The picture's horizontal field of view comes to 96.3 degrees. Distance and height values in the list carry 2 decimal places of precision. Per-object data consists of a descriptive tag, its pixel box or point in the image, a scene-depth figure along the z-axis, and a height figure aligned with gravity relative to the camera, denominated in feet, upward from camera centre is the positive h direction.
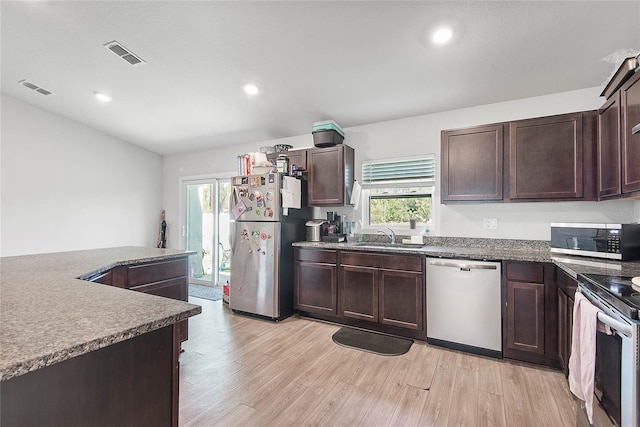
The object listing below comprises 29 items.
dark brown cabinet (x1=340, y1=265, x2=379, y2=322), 9.86 -2.71
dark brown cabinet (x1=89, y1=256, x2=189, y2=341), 6.71 -1.61
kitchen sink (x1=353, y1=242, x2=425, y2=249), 10.34 -1.09
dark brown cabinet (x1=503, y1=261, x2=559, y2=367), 7.41 -2.58
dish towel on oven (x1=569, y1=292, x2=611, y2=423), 4.45 -2.21
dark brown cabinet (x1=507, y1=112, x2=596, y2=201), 8.02 +1.71
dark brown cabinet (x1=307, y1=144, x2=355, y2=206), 11.63 +1.71
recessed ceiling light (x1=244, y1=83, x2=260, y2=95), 10.46 +4.71
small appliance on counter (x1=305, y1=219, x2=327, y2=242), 12.26 -0.62
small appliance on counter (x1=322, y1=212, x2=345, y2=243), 11.86 -0.57
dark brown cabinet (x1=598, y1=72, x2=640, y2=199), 6.09 +1.71
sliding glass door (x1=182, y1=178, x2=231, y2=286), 16.98 -0.76
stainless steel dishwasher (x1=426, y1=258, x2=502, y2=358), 8.07 -2.62
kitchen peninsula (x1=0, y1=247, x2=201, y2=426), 2.29 -1.32
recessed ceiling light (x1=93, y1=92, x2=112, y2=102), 12.28 +5.15
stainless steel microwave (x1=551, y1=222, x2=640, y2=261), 6.78 -0.59
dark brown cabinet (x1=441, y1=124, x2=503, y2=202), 9.03 +1.72
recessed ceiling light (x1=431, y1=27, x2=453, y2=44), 7.14 +4.61
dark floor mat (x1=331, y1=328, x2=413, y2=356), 8.64 -4.05
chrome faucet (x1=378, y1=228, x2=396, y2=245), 11.29 -0.77
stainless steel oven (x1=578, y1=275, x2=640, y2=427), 3.50 -1.89
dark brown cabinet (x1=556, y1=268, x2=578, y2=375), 6.45 -2.30
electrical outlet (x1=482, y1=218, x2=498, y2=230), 10.03 -0.24
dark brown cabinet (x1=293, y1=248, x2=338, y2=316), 10.73 -2.55
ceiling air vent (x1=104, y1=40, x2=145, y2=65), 8.99 +5.31
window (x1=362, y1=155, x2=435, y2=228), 11.35 +1.02
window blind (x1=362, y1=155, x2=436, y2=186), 11.27 +1.84
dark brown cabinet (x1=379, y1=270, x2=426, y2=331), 9.13 -2.72
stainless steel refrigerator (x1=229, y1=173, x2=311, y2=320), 11.16 -1.20
